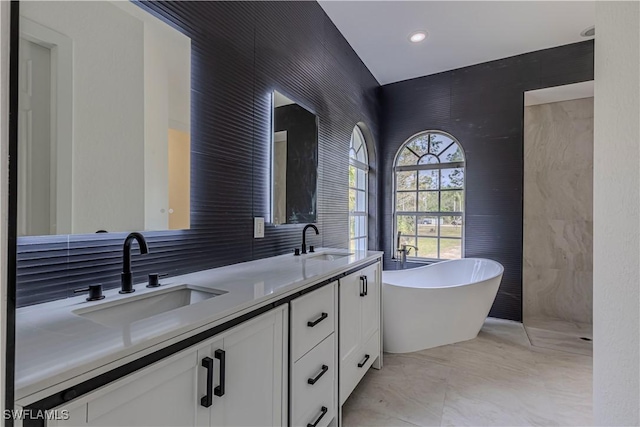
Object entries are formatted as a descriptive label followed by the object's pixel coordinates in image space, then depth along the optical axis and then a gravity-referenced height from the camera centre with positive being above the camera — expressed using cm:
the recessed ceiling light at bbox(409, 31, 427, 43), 287 +171
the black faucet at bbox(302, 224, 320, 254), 214 -19
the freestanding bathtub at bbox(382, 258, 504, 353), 247 -84
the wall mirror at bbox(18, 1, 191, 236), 86 +31
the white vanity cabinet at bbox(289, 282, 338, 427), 120 -64
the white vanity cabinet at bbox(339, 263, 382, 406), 163 -69
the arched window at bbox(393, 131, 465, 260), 365 +22
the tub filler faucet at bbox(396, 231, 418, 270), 380 -47
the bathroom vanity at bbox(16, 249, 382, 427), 56 -34
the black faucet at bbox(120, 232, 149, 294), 103 -19
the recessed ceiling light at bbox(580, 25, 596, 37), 280 +172
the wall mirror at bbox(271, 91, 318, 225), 198 +35
